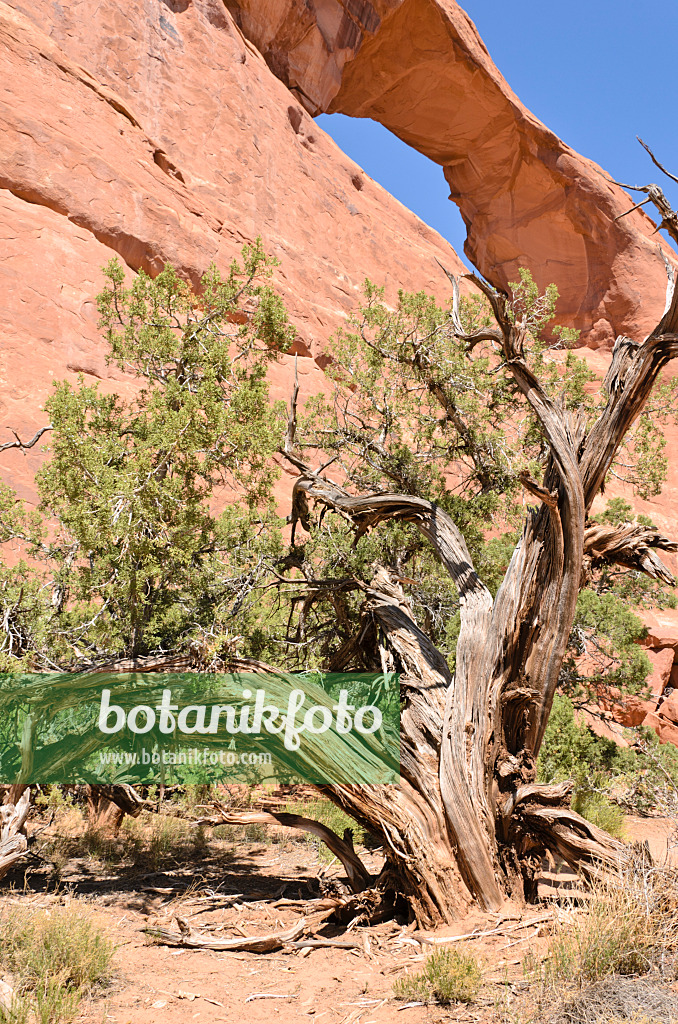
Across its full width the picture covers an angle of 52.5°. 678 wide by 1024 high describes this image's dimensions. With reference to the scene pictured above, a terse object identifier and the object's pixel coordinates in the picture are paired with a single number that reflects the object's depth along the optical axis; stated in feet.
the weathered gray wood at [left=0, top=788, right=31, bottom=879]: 18.99
